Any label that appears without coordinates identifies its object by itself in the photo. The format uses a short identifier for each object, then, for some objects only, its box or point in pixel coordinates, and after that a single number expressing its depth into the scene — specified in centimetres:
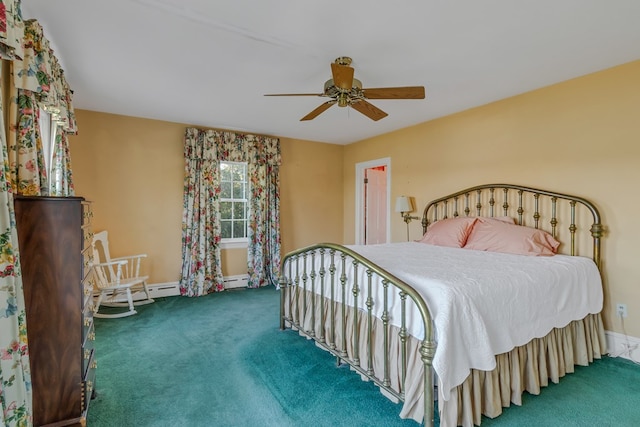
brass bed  173
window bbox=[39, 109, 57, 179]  269
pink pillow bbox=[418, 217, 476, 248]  344
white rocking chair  353
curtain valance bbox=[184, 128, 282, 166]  451
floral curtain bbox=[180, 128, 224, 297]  447
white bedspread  165
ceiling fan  225
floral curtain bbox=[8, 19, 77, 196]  179
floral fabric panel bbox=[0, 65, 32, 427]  122
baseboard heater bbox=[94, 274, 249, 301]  425
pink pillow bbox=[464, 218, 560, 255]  286
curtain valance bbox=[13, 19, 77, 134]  180
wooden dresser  158
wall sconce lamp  453
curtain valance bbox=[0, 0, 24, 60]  126
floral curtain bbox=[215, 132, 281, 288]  492
